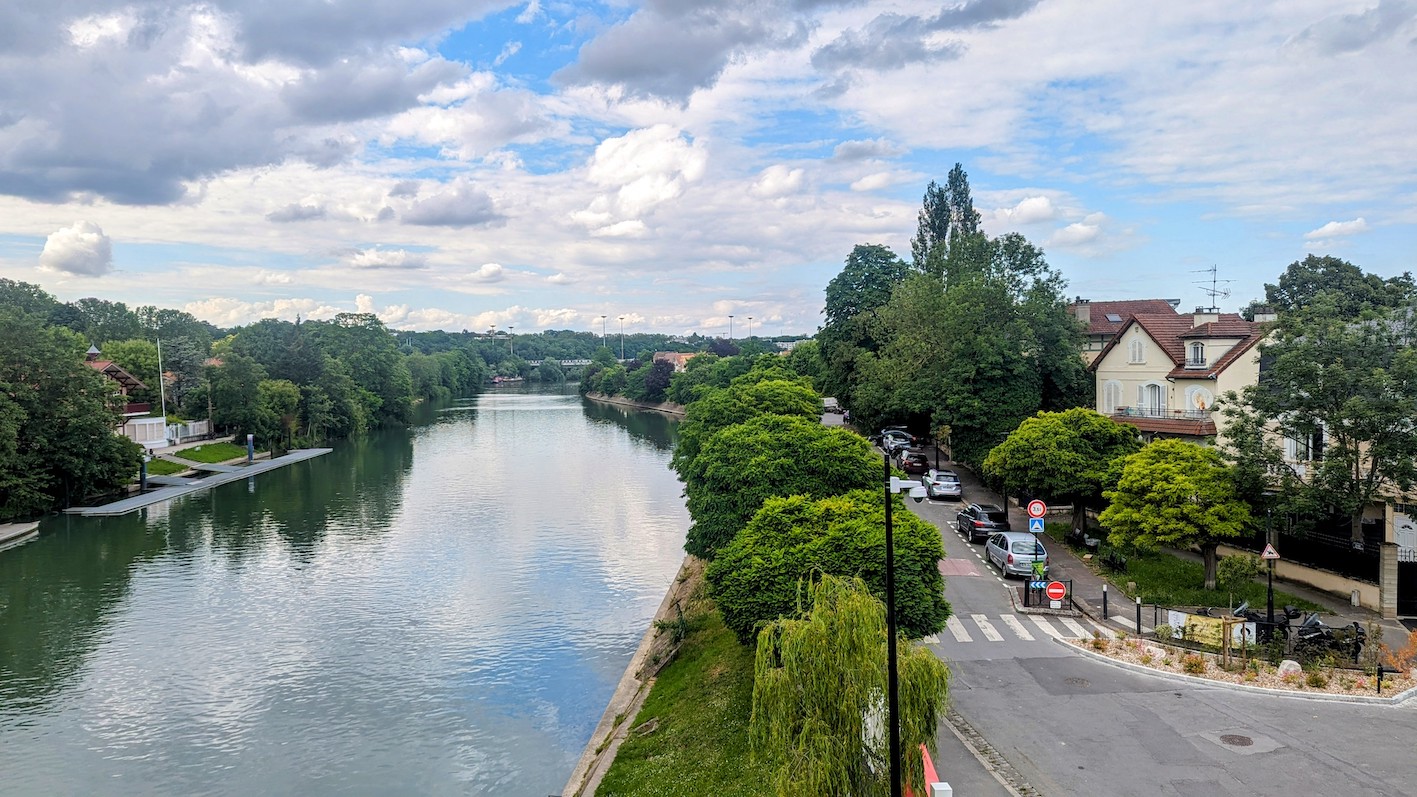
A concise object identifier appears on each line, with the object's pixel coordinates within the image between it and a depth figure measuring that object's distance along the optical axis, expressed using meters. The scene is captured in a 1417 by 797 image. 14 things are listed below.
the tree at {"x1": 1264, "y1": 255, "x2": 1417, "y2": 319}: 63.31
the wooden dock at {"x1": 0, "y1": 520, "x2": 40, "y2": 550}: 45.74
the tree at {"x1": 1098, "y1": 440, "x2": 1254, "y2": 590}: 26.72
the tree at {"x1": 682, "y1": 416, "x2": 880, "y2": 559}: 27.31
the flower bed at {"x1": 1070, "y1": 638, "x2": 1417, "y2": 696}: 18.84
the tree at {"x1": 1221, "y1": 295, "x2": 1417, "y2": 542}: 24.22
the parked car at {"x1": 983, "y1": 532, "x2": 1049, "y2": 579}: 28.67
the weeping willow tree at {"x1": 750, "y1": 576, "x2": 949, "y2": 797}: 12.81
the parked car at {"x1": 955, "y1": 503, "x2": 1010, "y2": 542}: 34.50
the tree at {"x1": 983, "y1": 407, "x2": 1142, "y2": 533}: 33.00
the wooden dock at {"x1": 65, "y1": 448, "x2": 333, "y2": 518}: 53.53
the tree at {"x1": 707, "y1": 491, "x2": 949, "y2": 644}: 19.27
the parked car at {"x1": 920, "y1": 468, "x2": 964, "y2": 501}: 41.72
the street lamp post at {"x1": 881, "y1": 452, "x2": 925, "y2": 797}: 11.85
